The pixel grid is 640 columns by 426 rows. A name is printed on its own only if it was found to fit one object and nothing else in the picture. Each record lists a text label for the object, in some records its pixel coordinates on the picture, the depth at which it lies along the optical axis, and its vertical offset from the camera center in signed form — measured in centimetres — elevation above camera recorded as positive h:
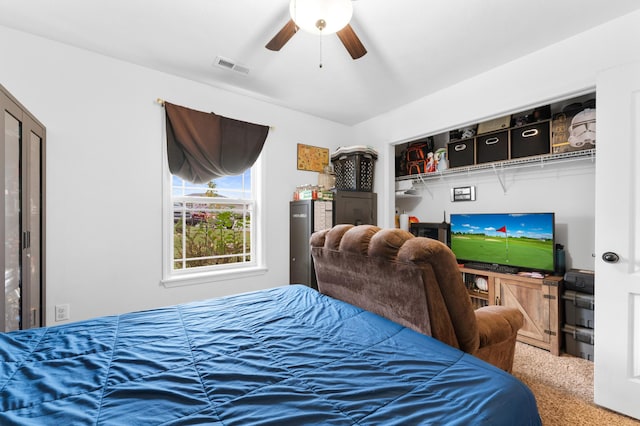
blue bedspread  76 -54
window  293 -19
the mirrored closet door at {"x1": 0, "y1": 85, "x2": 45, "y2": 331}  159 -4
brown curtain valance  278 +71
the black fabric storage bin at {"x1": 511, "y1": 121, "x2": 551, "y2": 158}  286 +75
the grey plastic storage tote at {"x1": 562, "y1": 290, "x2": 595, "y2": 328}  245 -86
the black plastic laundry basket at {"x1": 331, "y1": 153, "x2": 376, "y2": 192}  362 +52
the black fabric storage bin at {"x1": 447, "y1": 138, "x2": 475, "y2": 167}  341 +73
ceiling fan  153 +111
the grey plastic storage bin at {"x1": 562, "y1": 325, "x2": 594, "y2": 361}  244 -115
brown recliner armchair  127 -39
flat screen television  284 -32
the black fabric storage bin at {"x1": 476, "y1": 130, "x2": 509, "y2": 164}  314 +74
